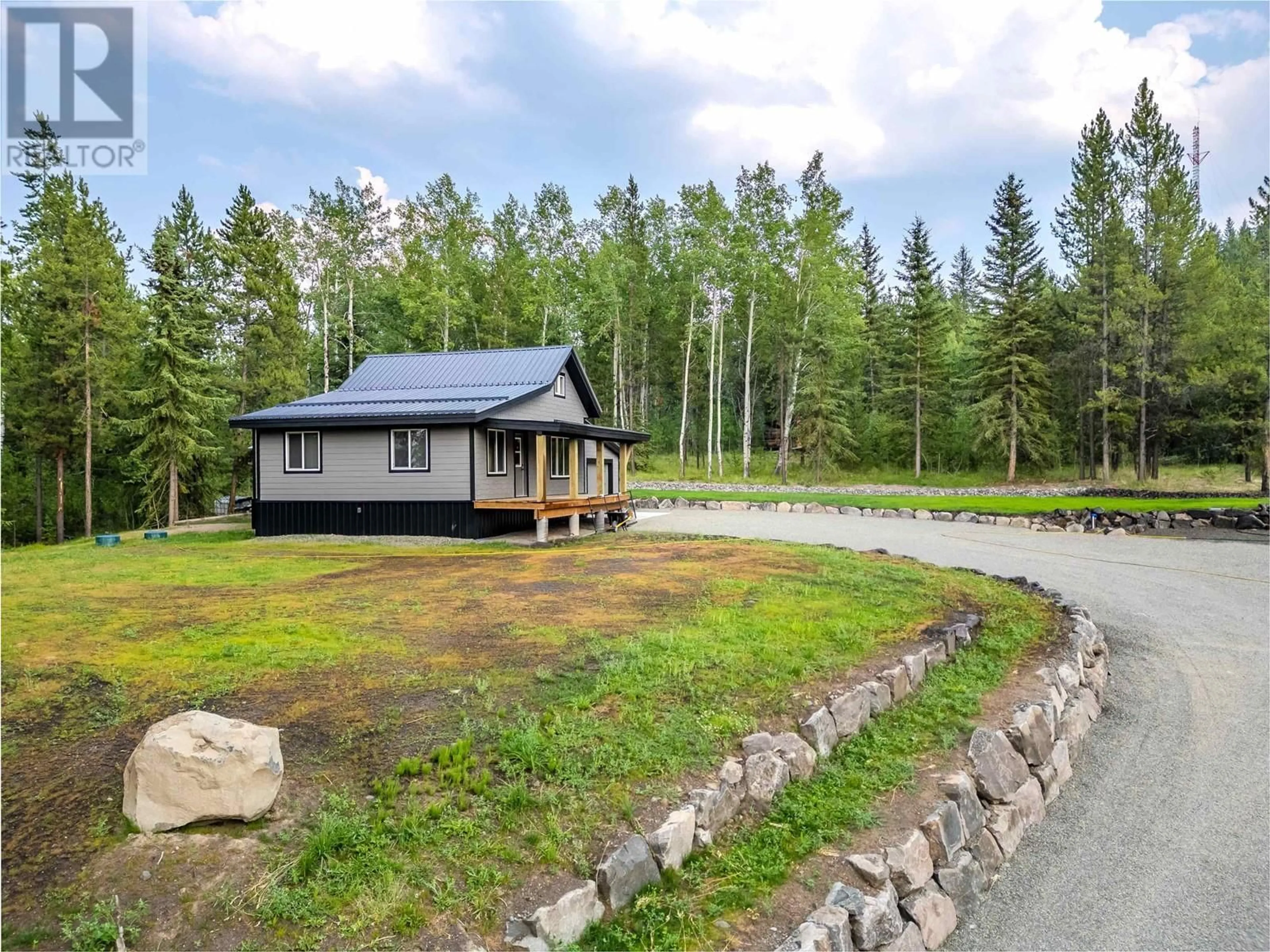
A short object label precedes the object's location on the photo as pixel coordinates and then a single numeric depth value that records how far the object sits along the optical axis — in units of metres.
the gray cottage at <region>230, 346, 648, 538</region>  13.90
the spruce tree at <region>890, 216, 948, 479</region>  31.20
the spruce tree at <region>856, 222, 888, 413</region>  36.34
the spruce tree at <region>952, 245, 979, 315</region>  56.25
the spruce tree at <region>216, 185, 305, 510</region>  23.58
